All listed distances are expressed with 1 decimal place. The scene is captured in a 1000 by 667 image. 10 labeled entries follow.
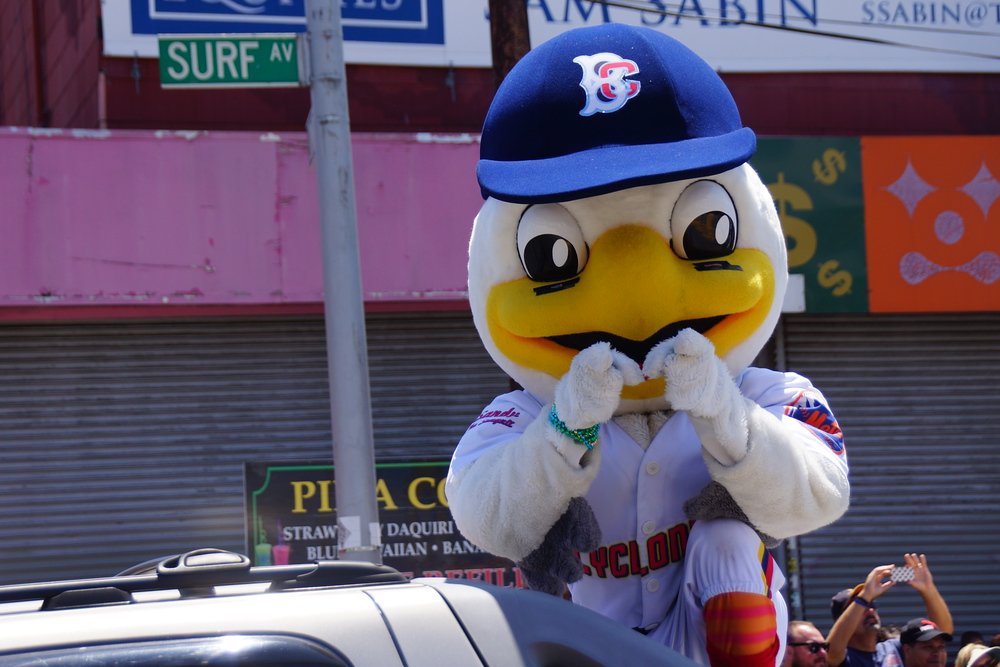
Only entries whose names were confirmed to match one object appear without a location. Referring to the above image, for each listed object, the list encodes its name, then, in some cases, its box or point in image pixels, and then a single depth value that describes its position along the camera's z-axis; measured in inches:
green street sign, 547.6
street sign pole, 534.1
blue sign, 845.8
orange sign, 870.2
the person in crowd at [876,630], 558.6
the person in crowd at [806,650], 525.6
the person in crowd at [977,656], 563.8
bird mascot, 224.4
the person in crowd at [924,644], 574.4
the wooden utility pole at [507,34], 606.5
